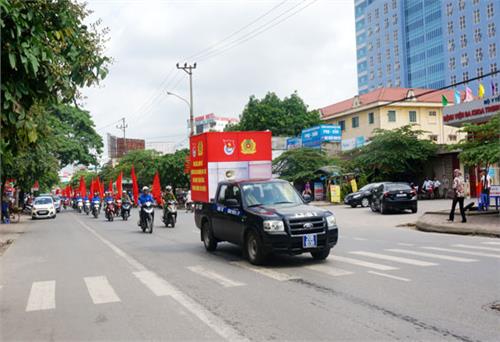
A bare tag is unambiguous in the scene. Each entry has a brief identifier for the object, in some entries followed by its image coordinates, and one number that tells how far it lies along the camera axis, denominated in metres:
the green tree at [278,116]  66.78
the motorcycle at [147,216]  19.61
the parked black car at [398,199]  25.27
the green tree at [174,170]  57.53
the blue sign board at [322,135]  48.06
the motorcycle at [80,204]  47.53
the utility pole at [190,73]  46.04
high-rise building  86.12
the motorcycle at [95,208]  35.38
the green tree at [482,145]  18.12
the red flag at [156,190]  29.20
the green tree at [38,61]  6.03
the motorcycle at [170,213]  21.84
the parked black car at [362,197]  33.06
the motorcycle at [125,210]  29.22
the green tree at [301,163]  43.38
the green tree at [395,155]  40.09
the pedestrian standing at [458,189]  17.61
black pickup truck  9.93
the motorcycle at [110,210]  29.73
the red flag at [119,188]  34.38
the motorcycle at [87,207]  42.86
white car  36.62
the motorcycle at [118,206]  32.31
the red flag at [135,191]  31.02
